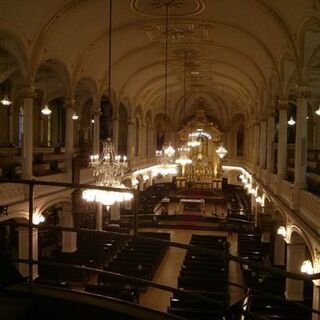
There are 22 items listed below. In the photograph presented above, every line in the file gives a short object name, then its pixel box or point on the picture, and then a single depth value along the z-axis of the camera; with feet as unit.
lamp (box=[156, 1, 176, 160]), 75.35
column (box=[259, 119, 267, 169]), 81.05
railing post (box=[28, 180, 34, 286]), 11.48
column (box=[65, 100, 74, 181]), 62.75
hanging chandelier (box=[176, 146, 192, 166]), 85.40
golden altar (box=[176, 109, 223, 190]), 126.21
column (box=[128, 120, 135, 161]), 97.78
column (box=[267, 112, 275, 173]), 70.72
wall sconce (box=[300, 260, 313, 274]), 39.62
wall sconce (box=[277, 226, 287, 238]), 49.54
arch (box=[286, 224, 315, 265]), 45.64
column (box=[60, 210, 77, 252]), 63.46
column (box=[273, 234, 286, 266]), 63.77
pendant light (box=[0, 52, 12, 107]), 68.80
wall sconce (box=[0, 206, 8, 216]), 38.99
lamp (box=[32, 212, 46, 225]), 51.03
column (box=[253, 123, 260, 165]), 93.50
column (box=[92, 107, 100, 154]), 72.76
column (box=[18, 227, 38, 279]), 49.16
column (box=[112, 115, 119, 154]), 84.43
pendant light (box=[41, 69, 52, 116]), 76.28
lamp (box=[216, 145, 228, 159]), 106.22
